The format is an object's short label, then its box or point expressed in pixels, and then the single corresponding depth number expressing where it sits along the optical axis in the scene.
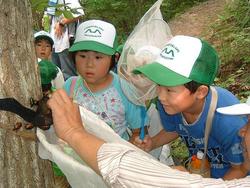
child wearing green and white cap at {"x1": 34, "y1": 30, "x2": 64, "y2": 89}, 3.08
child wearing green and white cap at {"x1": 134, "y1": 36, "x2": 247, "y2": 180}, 1.29
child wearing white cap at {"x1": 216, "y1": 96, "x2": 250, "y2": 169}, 1.15
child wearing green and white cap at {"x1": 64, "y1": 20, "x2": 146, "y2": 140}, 1.69
